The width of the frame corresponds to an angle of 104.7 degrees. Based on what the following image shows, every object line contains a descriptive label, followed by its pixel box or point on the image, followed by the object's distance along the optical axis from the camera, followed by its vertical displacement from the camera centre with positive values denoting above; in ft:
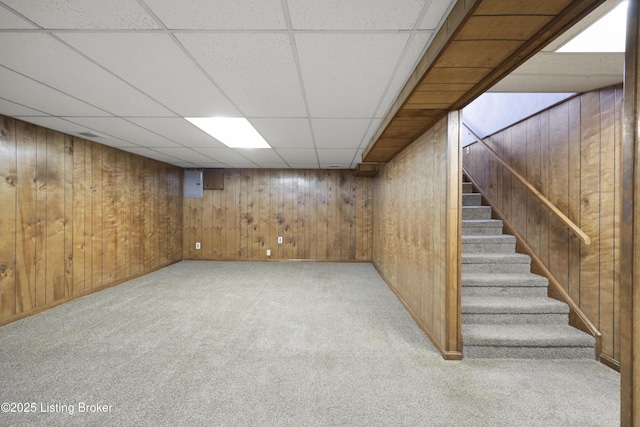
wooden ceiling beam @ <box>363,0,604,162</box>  3.16 +2.60
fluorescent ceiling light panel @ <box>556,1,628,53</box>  3.96 +3.15
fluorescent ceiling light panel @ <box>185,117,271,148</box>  8.15 +3.06
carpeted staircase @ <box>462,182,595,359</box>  6.45 -2.86
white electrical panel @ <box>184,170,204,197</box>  18.19 +2.15
